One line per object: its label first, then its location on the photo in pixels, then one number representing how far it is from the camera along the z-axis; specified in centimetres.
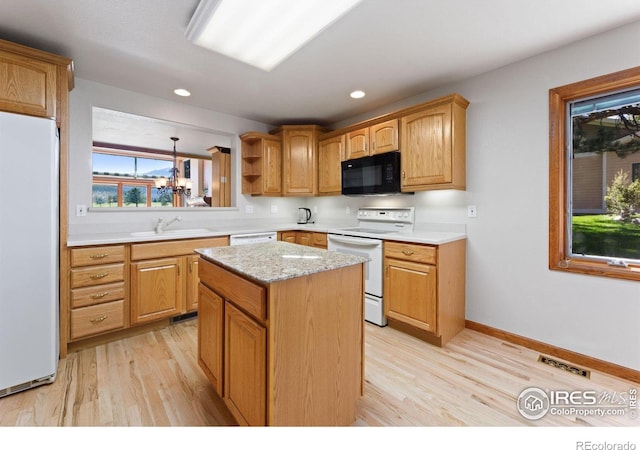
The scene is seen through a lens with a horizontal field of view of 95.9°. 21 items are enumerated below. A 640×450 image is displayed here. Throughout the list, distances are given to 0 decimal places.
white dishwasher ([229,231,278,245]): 306
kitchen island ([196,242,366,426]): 120
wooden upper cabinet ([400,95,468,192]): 253
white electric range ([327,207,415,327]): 277
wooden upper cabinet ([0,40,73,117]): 184
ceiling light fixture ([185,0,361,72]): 163
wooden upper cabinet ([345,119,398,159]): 295
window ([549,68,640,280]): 200
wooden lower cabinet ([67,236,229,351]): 227
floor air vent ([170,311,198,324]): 285
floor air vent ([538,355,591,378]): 199
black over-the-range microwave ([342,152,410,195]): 294
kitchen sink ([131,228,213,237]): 272
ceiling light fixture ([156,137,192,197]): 401
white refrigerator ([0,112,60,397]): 174
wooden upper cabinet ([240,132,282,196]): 376
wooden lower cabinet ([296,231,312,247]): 358
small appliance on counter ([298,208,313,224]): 439
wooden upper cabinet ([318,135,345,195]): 356
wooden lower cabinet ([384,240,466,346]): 236
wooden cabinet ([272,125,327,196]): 383
